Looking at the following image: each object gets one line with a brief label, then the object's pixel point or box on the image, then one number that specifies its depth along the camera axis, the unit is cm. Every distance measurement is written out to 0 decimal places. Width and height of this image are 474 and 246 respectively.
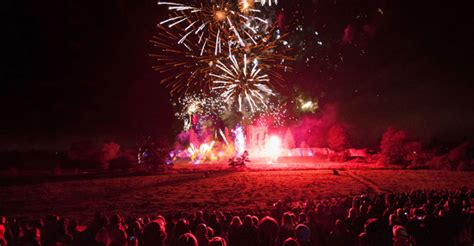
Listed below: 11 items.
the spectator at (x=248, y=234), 595
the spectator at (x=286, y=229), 629
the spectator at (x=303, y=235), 587
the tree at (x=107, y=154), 3252
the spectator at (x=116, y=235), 568
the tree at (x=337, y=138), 5088
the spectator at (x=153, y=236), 559
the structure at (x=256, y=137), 5547
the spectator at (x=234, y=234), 599
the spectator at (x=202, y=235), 585
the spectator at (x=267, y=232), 612
